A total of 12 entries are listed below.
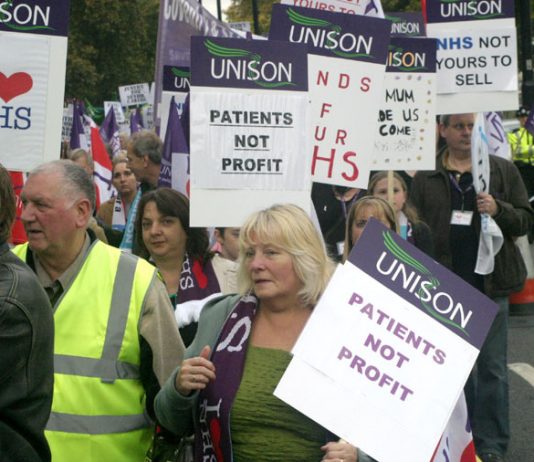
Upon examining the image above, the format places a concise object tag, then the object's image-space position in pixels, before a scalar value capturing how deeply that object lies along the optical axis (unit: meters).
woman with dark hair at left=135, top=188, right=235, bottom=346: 5.32
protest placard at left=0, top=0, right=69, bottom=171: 5.73
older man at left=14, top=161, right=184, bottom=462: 3.93
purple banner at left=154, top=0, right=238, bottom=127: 8.98
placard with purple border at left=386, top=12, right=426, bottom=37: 17.26
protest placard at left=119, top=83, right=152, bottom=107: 24.34
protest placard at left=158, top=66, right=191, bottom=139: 8.91
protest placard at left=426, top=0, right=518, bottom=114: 8.41
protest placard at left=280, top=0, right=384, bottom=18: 8.79
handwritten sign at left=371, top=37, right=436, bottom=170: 7.48
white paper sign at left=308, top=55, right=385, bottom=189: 6.33
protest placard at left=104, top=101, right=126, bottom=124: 21.70
